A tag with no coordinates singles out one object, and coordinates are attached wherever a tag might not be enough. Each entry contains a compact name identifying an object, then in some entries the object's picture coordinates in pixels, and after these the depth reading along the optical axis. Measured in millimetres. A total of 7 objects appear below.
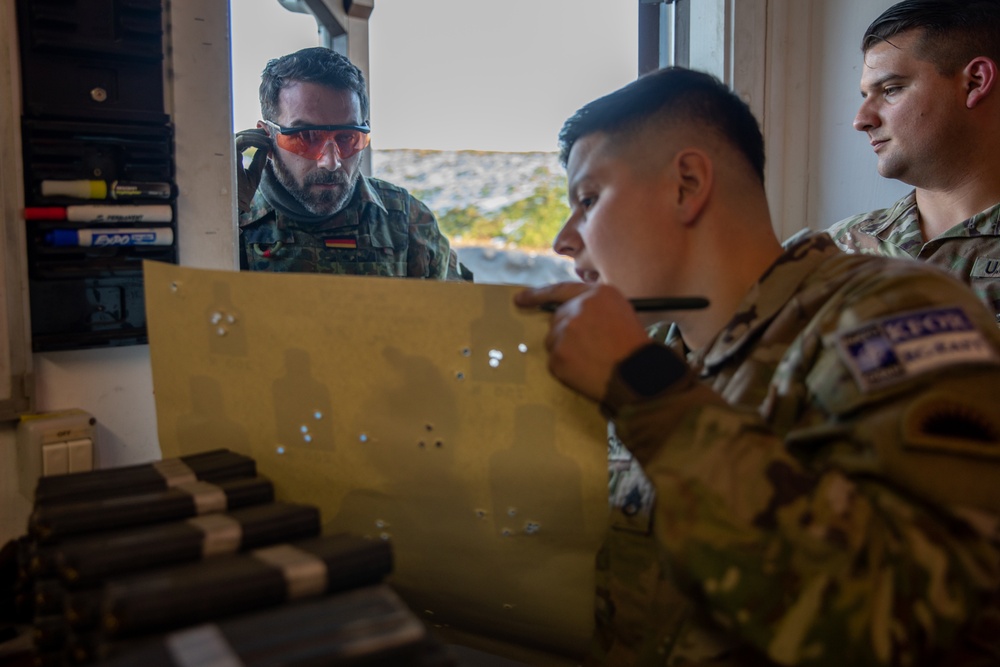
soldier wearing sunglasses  1853
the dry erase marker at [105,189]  1114
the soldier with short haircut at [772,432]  646
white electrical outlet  1097
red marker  1108
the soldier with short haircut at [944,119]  1854
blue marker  1119
